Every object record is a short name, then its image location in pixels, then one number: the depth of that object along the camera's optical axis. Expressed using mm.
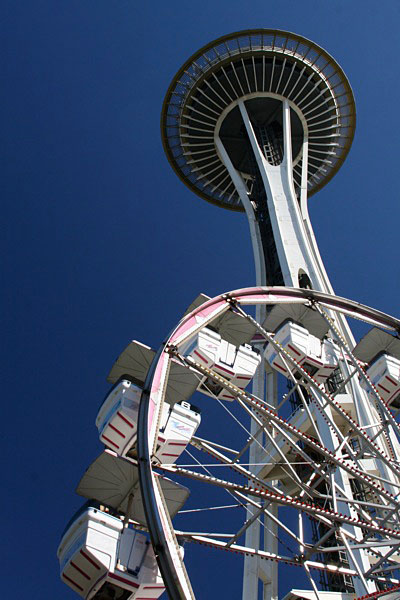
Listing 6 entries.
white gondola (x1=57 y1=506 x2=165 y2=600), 8984
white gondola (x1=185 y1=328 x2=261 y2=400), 13789
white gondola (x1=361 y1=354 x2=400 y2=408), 15039
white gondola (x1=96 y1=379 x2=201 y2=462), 10633
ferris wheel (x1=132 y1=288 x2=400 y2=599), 8797
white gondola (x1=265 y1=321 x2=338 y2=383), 15625
